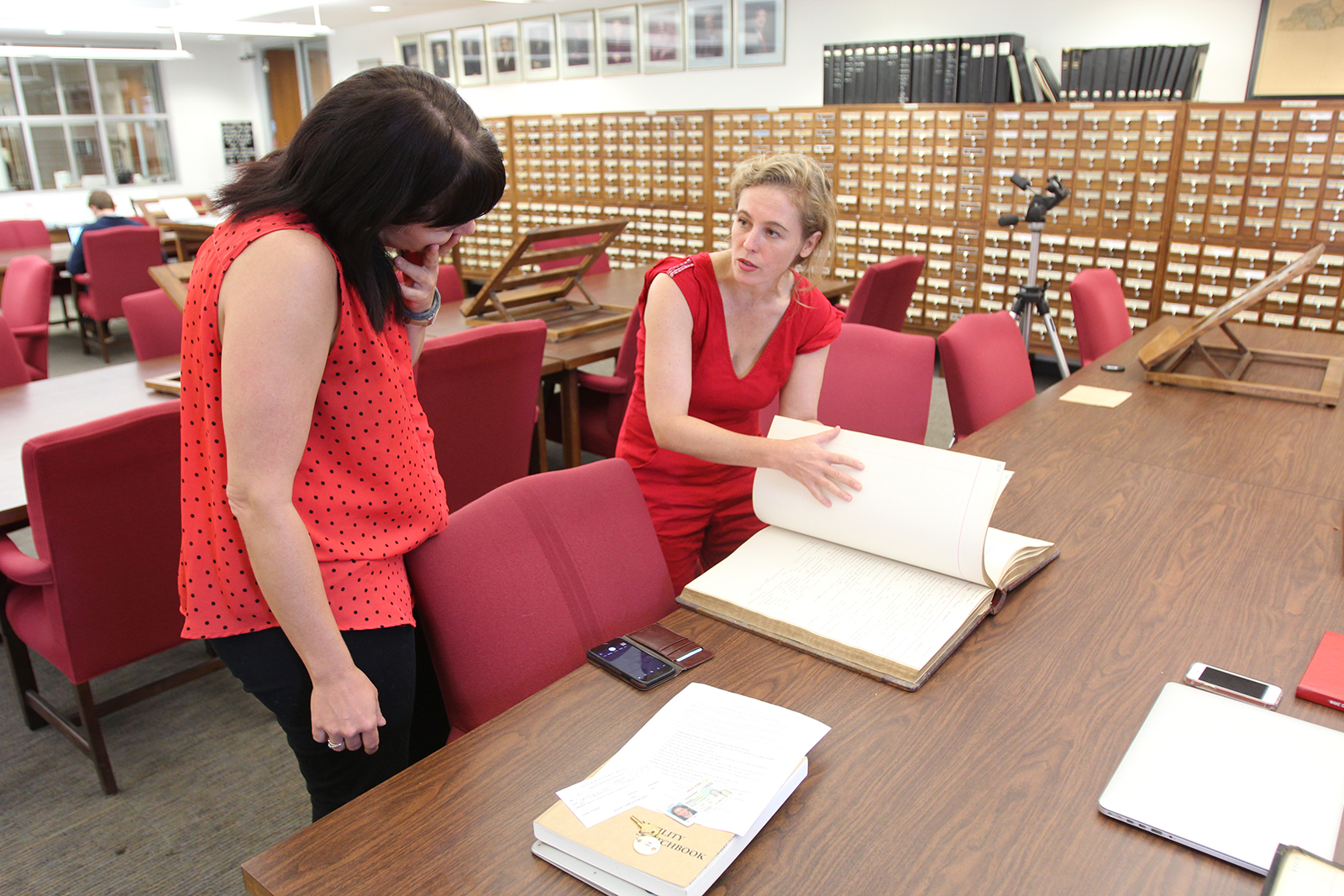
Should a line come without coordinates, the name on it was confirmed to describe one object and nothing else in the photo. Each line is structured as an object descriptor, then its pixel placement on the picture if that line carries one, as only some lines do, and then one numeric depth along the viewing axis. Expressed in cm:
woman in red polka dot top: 90
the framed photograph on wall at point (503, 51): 736
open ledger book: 112
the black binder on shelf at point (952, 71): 473
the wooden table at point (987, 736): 79
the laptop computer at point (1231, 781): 81
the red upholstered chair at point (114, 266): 544
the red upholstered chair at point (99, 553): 168
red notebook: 101
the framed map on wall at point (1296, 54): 405
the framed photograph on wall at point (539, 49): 709
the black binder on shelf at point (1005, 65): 458
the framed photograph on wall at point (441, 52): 783
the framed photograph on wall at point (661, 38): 627
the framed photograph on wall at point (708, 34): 602
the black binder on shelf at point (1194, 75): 419
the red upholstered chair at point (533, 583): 120
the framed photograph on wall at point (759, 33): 579
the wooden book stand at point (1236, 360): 230
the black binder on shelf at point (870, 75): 499
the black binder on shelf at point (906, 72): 487
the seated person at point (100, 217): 579
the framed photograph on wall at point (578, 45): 681
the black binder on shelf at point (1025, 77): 457
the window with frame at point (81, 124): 930
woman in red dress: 164
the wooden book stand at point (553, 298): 323
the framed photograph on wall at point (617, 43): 655
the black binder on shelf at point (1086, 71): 441
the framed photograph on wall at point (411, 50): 805
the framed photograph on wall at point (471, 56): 760
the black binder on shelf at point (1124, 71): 432
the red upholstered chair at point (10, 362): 301
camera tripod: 410
